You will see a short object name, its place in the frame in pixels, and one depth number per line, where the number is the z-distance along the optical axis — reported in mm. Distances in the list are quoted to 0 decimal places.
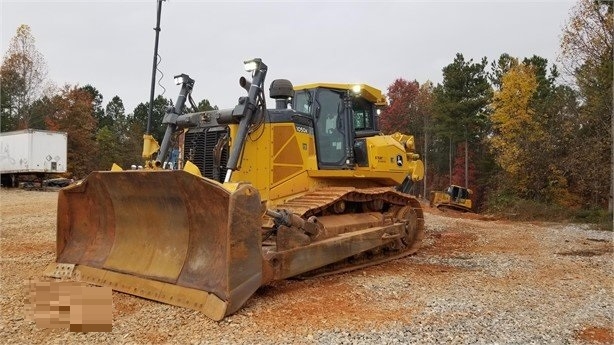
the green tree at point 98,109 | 55375
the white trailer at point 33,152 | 25422
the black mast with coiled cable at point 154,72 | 7580
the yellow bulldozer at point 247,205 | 5211
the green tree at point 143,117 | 47594
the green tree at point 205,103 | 51941
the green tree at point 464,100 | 37344
